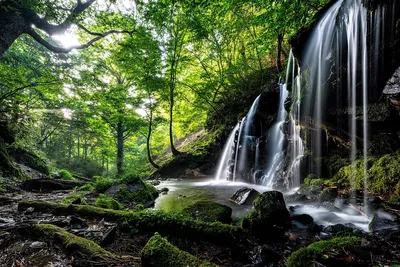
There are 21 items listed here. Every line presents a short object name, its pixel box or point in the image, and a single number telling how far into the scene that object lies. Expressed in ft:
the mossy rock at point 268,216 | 10.77
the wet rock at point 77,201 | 13.26
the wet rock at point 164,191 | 25.75
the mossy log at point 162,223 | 9.02
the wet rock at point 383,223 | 11.06
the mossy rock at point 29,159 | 32.55
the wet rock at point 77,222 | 10.07
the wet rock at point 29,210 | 11.28
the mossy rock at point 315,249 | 7.01
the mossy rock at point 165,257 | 6.14
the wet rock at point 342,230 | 10.66
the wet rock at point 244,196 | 19.10
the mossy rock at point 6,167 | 24.23
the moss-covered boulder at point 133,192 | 19.44
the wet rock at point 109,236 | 8.10
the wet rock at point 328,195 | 18.07
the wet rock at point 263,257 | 7.89
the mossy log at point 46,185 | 20.77
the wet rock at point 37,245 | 7.26
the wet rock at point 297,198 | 18.69
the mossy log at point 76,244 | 6.82
